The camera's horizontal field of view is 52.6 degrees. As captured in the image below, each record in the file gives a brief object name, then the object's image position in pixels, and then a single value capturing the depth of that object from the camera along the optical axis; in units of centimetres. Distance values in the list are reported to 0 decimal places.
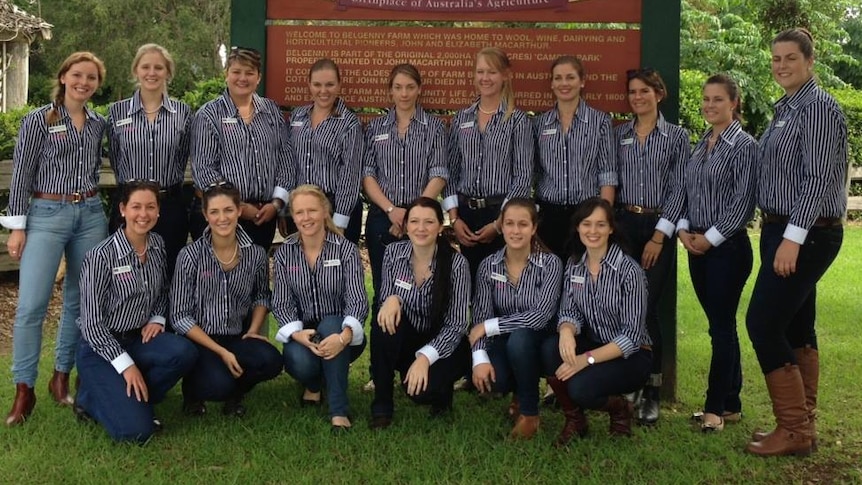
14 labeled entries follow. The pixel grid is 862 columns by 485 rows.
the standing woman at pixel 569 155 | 507
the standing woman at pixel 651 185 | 495
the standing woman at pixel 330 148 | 525
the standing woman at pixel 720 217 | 461
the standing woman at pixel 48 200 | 478
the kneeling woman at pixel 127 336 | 453
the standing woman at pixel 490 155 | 515
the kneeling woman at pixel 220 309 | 475
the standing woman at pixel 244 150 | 514
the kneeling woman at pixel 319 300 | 472
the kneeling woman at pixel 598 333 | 445
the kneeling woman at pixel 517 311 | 458
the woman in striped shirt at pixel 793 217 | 409
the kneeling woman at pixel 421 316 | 468
